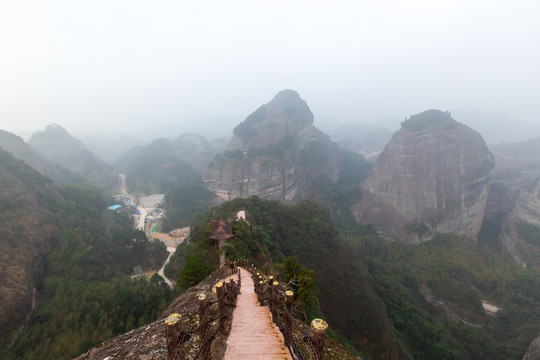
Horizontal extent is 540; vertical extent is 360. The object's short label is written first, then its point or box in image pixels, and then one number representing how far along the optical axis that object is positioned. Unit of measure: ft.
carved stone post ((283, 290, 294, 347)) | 16.60
